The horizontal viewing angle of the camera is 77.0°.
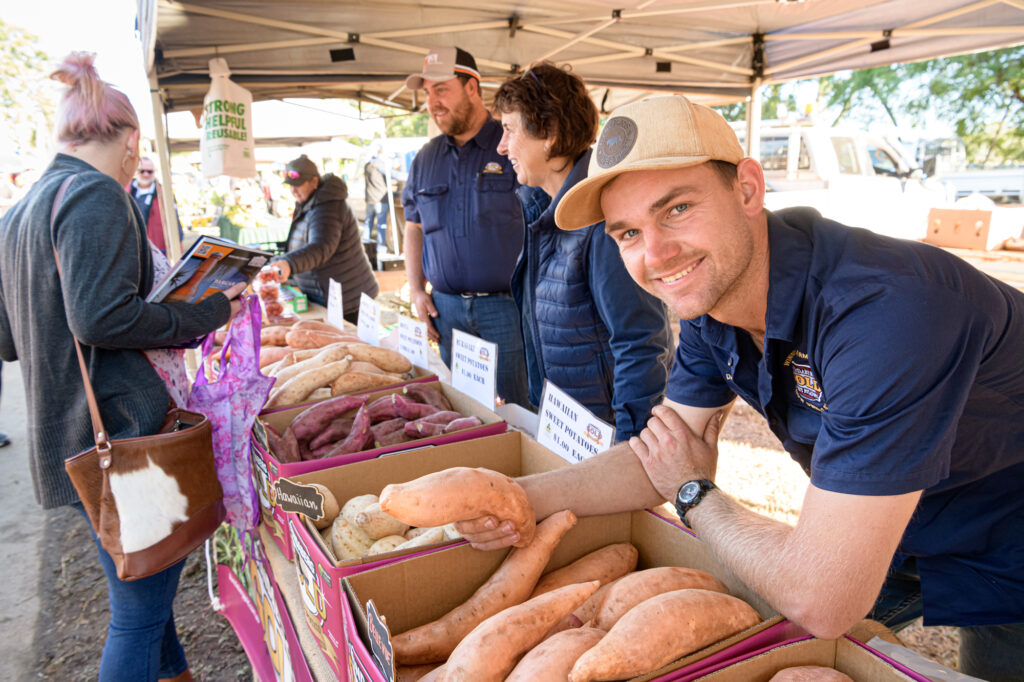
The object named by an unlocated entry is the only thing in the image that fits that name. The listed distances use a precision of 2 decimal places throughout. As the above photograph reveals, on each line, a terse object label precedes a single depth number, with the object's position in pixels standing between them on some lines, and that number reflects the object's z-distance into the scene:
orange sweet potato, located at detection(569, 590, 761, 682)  0.94
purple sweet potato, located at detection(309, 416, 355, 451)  2.13
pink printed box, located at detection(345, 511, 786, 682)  1.10
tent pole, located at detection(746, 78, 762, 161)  5.97
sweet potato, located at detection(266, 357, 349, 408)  2.38
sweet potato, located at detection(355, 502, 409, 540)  1.54
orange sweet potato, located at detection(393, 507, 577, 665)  1.20
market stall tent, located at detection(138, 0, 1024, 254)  4.28
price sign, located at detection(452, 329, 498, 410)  2.25
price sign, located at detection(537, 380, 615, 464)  1.60
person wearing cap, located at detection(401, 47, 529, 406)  3.46
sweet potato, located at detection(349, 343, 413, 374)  2.72
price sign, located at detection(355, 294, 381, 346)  3.24
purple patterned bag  2.19
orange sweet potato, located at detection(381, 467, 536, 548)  1.19
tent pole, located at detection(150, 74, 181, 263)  4.33
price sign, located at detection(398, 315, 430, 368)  2.86
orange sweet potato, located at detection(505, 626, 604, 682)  0.95
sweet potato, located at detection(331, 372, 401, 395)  2.47
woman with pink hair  1.85
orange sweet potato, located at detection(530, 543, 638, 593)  1.34
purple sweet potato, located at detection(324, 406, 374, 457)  2.01
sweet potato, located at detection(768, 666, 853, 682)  0.93
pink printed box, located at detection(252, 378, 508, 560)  1.70
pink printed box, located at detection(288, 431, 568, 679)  1.20
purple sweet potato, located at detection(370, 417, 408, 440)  2.10
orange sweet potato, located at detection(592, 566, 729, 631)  1.16
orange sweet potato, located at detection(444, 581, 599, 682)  1.00
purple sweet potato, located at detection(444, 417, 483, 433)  2.00
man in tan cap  0.96
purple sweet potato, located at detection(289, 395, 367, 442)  2.15
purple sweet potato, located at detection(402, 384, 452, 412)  2.34
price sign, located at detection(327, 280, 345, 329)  3.65
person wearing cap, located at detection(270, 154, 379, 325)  4.48
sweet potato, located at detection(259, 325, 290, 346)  3.32
